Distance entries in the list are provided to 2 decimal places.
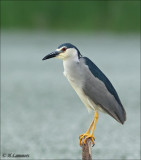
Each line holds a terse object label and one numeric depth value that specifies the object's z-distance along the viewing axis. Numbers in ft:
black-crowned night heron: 43.01
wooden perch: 41.50
